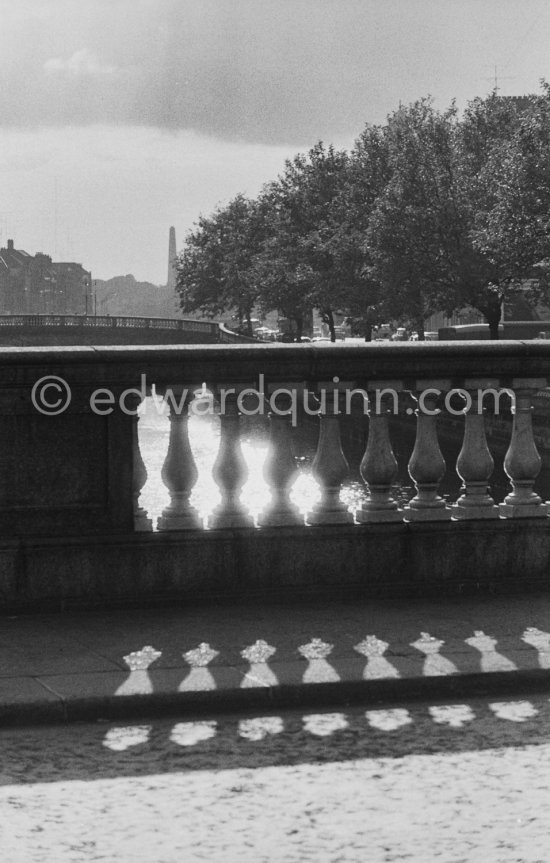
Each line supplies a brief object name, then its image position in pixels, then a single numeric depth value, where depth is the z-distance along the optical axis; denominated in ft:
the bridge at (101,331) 351.25
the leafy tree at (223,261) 322.96
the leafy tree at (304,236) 219.82
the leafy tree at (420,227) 160.45
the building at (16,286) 629.92
